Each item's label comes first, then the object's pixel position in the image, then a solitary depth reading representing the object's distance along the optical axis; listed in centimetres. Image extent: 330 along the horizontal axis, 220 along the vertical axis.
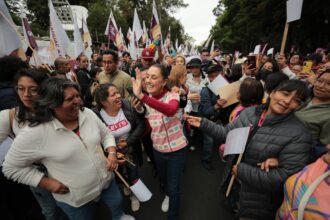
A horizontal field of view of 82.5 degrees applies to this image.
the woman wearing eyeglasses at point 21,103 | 176
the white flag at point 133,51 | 825
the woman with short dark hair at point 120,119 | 235
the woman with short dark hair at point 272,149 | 152
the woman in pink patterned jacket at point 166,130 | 188
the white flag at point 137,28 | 815
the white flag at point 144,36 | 967
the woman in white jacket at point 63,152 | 145
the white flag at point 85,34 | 752
